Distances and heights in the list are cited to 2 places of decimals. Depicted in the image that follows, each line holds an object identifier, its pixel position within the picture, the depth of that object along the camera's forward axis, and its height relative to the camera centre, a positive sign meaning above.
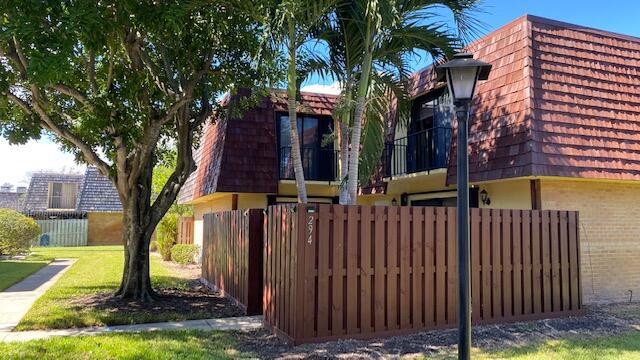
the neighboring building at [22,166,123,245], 35.22 +0.82
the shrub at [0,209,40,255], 21.20 -0.36
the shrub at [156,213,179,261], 23.23 -0.55
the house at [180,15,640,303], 10.02 +1.75
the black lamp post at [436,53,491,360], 5.12 +0.62
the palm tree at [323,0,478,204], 9.15 +3.36
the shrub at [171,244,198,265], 19.27 -1.15
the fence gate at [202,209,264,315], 9.52 -0.68
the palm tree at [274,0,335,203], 8.27 +3.24
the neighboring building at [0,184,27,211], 47.79 +2.50
